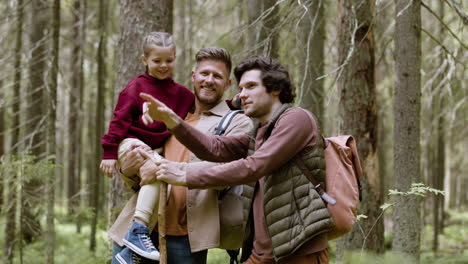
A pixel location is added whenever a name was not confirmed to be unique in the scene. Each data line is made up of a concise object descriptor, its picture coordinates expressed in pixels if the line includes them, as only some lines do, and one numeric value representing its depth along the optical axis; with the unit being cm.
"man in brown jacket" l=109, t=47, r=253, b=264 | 337
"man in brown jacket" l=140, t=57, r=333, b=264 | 291
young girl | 338
